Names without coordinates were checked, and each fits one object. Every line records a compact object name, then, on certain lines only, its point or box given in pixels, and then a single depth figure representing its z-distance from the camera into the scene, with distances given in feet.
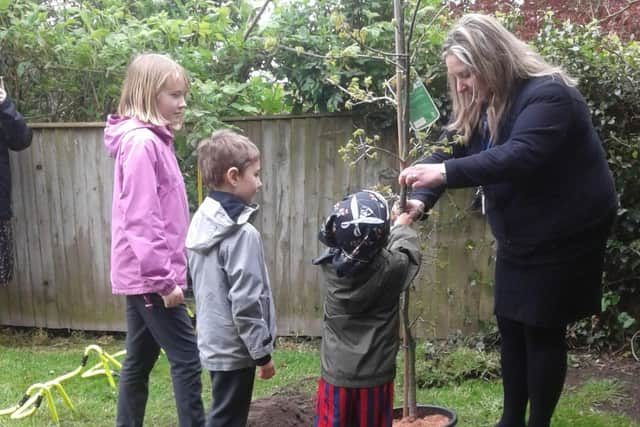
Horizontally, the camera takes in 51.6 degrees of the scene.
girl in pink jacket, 8.77
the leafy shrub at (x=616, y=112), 13.99
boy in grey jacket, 8.43
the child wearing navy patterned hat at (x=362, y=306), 7.81
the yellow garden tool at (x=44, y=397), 11.01
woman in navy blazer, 7.50
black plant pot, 9.88
